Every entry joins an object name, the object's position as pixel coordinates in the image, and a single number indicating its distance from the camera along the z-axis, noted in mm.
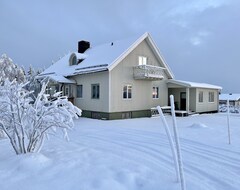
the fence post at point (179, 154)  3405
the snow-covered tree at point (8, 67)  28041
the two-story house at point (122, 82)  15492
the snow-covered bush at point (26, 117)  5363
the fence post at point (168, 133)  3605
